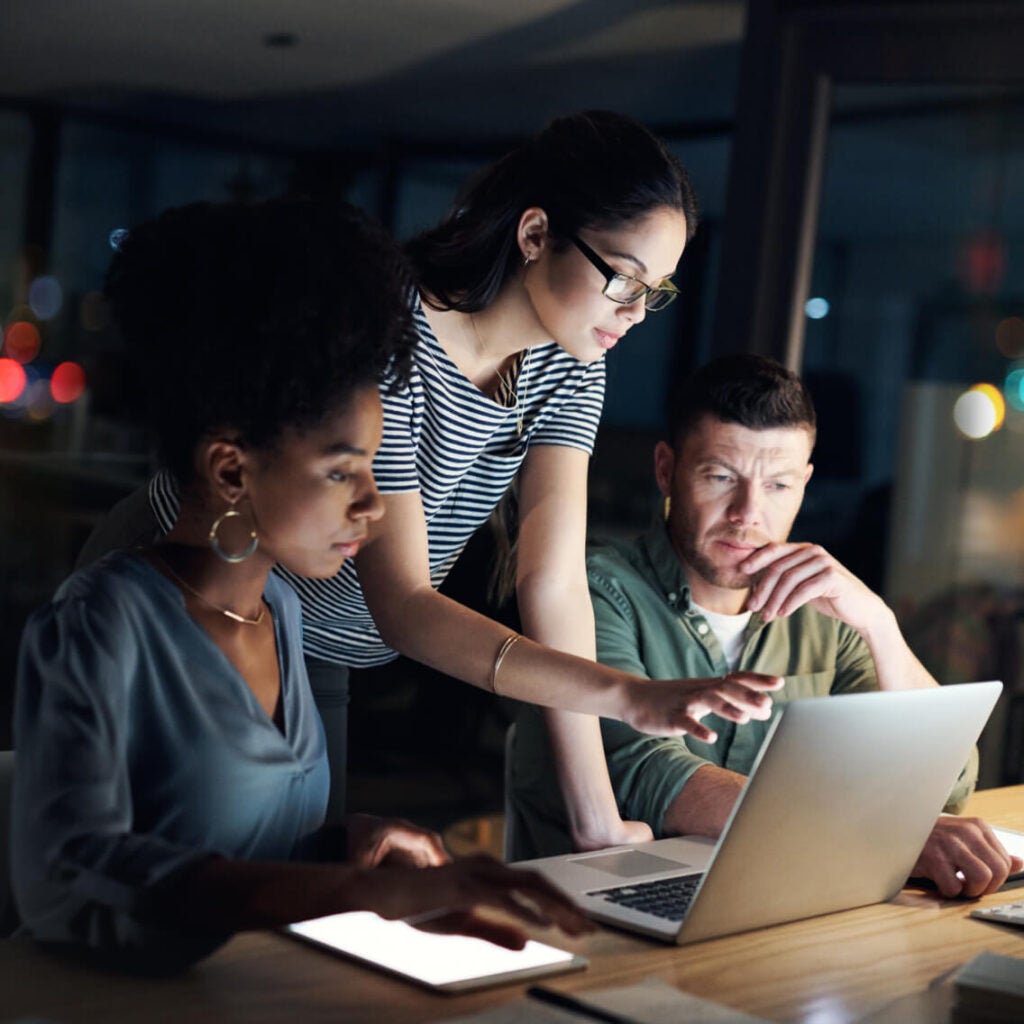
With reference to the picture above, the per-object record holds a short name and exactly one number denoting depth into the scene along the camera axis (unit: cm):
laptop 125
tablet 115
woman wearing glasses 159
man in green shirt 192
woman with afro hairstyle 105
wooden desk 105
